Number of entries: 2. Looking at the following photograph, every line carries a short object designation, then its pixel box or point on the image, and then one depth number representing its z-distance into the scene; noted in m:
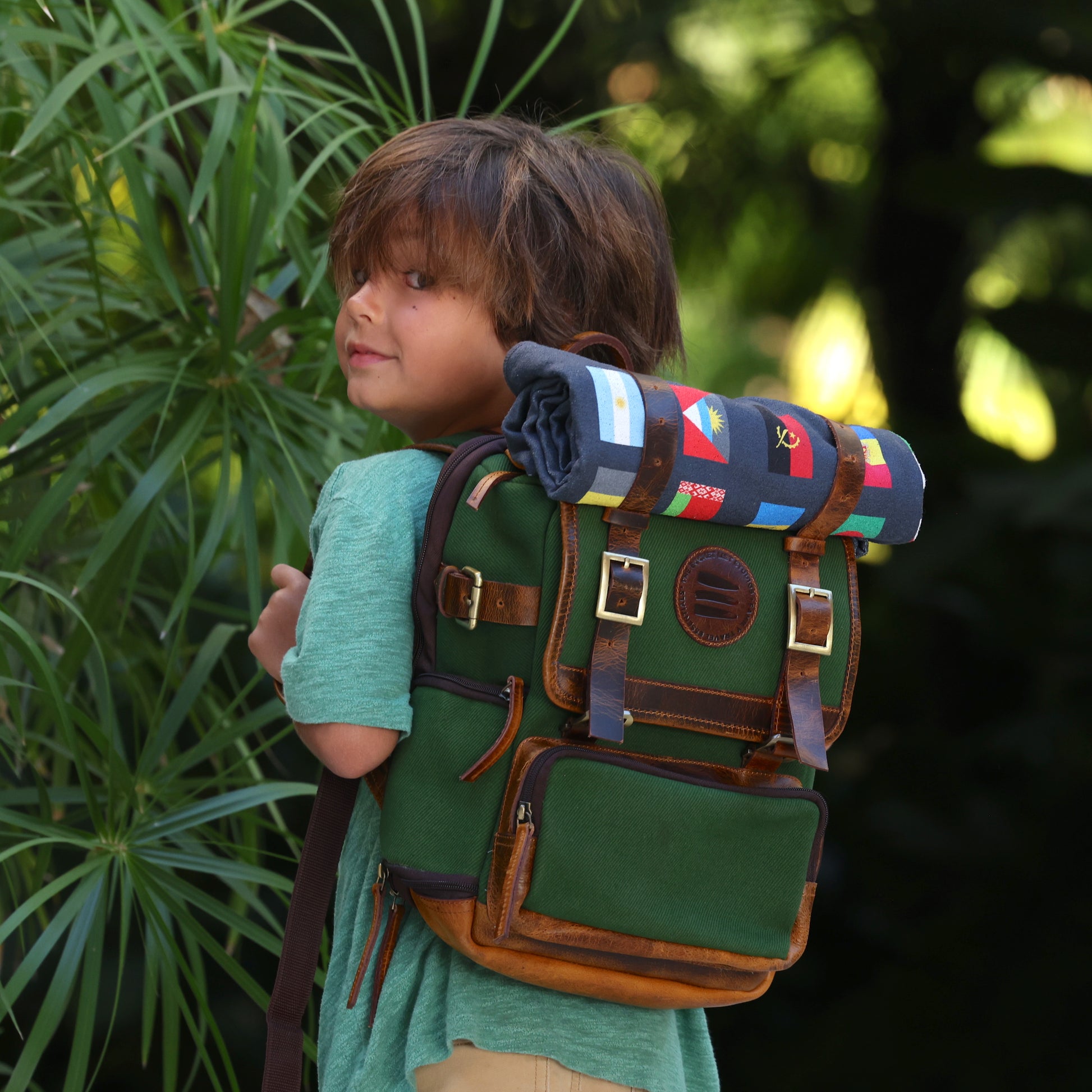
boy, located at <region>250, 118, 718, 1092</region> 4.50
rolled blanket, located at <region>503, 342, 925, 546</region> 4.46
